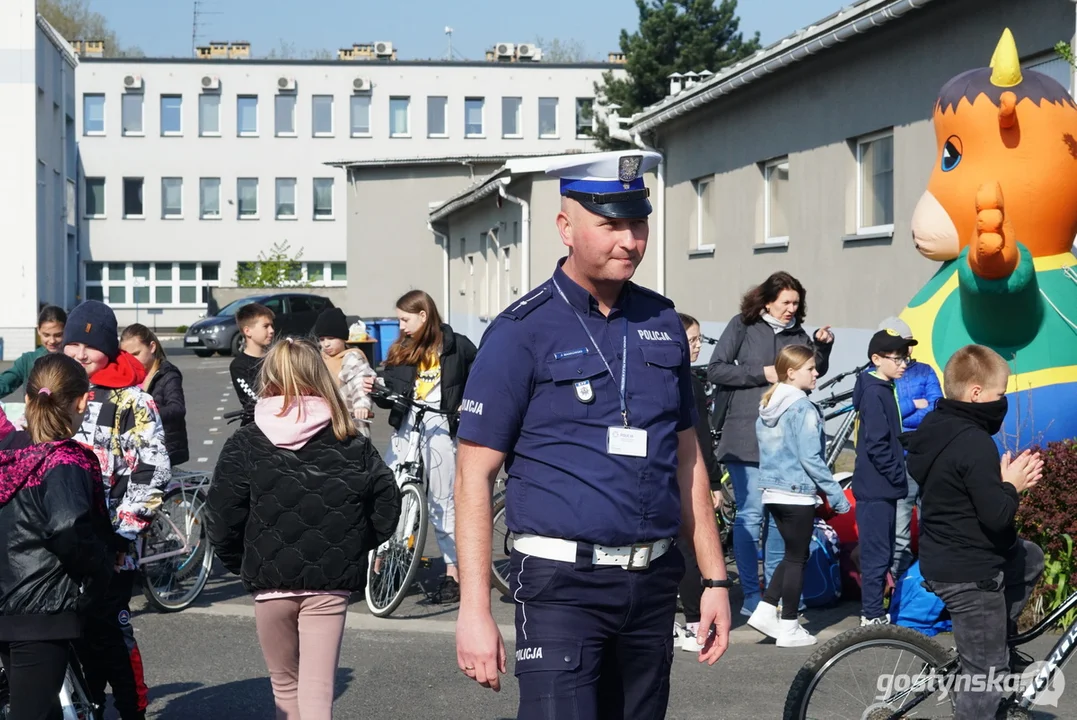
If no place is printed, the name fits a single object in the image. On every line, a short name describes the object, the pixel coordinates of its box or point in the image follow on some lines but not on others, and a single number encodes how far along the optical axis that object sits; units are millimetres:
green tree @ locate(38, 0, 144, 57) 80312
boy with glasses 7414
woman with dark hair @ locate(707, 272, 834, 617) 8070
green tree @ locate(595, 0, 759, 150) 48594
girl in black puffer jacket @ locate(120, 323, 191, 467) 8844
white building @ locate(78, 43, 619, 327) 61938
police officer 3551
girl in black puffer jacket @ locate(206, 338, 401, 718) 4945
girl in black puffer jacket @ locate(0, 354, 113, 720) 4652
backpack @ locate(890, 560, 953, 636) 7566
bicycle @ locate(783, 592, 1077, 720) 5004
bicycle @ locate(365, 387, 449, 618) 8383
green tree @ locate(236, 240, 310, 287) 56812
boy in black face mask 5000
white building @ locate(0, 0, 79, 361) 39500
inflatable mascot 8156
